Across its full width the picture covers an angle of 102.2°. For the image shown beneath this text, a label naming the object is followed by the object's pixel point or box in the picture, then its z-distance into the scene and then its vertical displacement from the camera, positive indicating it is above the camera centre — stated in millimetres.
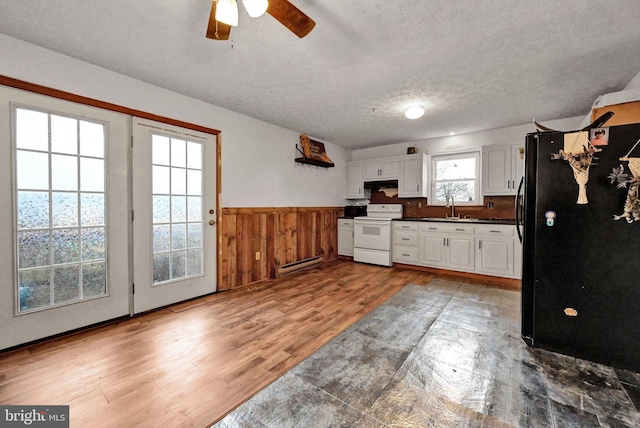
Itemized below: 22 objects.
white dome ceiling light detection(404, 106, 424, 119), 3213 +1247
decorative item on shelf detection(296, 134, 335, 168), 4578 +1059
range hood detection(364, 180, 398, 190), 5236 +563
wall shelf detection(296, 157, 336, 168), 4539 +904
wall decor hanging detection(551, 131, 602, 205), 1857 +415
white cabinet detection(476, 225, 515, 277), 3738 -577
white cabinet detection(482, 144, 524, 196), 3939 +674
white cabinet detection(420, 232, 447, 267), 4285 -642
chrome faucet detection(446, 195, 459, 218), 4647 +44
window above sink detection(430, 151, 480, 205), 4512 +602
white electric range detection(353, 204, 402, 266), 4746 -449
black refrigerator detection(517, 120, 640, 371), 1788 -246
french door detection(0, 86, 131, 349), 2010 -58
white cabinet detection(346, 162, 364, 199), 5512 +646
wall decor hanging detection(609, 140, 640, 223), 1736 +200
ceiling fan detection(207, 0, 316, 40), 1311 +1082
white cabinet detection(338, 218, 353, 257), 5395 -545
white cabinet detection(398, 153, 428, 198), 4730 +651
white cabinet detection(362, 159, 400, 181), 5041 +847
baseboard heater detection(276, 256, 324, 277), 4137 -943
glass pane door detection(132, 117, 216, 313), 2691 -42
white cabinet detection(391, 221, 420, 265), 4547 -571
